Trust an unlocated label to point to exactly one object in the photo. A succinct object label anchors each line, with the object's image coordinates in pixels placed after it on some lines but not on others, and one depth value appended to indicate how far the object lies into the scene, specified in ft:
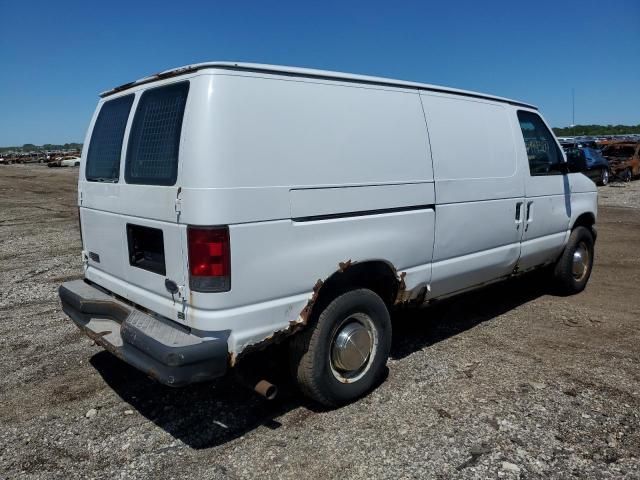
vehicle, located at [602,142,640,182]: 76.23
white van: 9.66
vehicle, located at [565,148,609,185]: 68.49
